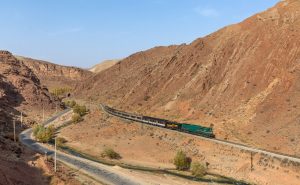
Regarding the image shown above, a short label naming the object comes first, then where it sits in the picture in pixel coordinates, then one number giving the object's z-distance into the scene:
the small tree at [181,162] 54.75
